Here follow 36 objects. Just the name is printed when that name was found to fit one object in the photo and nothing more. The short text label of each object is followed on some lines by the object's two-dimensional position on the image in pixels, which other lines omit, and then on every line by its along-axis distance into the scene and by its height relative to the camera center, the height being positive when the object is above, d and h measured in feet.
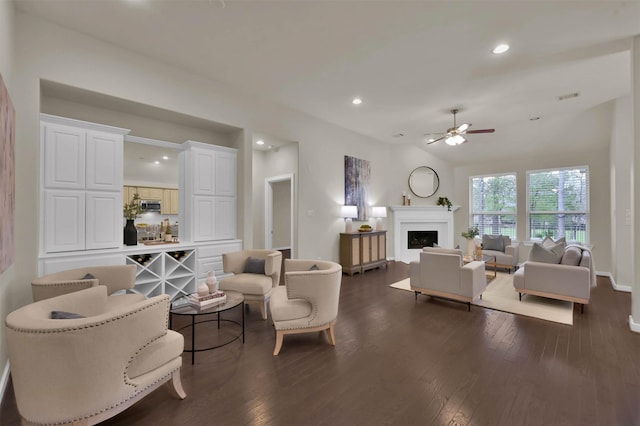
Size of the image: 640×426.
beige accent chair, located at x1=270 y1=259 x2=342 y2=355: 9.00 -2.99
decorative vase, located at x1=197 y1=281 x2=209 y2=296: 9.13 -2.52
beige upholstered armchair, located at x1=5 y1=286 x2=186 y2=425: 4.72 -2.62
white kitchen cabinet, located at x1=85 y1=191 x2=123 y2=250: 11.05 -0.27
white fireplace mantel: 24.90 -0.94
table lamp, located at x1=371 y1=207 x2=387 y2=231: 22.58 +0.04
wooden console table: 19.88 -2.77
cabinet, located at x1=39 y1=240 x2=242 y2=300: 10.43 -2.11
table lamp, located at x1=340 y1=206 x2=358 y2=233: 20.56 -0.04
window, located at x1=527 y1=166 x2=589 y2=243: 20.34 +0.76
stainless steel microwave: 14.88 +0.44
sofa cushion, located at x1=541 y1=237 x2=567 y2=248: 15.62 -1.63
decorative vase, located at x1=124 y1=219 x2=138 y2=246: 12.56 -0.92
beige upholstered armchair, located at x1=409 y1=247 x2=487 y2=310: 12.88 -3.01
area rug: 11.86 -4.25
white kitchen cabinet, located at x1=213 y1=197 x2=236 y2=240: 15.08 -0.25
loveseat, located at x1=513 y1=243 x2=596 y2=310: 12.30 -2.76
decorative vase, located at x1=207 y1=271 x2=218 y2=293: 9.62 -2.38
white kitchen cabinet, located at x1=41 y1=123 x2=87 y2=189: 10.11 +2.14
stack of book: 8.87 -2.78
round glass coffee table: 8.54 -2.98
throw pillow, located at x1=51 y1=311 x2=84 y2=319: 5.54 -2.02
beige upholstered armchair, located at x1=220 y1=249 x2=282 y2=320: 11.45 -2.75
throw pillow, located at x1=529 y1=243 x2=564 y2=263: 13.46 -1.96
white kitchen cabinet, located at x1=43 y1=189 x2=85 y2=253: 10.15 -0.25
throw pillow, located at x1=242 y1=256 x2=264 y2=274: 12.68 -2.38
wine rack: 12.39 -2.72
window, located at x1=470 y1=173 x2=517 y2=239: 23.66 +0.86
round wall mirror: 25.82 +2.98
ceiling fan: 16.04 +4.65
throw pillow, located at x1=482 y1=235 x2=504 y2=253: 20.92 -2.19
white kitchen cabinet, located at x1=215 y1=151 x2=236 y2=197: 15.12 +2.18
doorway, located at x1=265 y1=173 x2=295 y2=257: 23.81 -0.15
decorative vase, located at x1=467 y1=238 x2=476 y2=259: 17.48 -2.09
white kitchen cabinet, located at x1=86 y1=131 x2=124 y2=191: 11.04 +2.11
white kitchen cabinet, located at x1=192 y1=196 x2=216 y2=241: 14.24 -0.24
